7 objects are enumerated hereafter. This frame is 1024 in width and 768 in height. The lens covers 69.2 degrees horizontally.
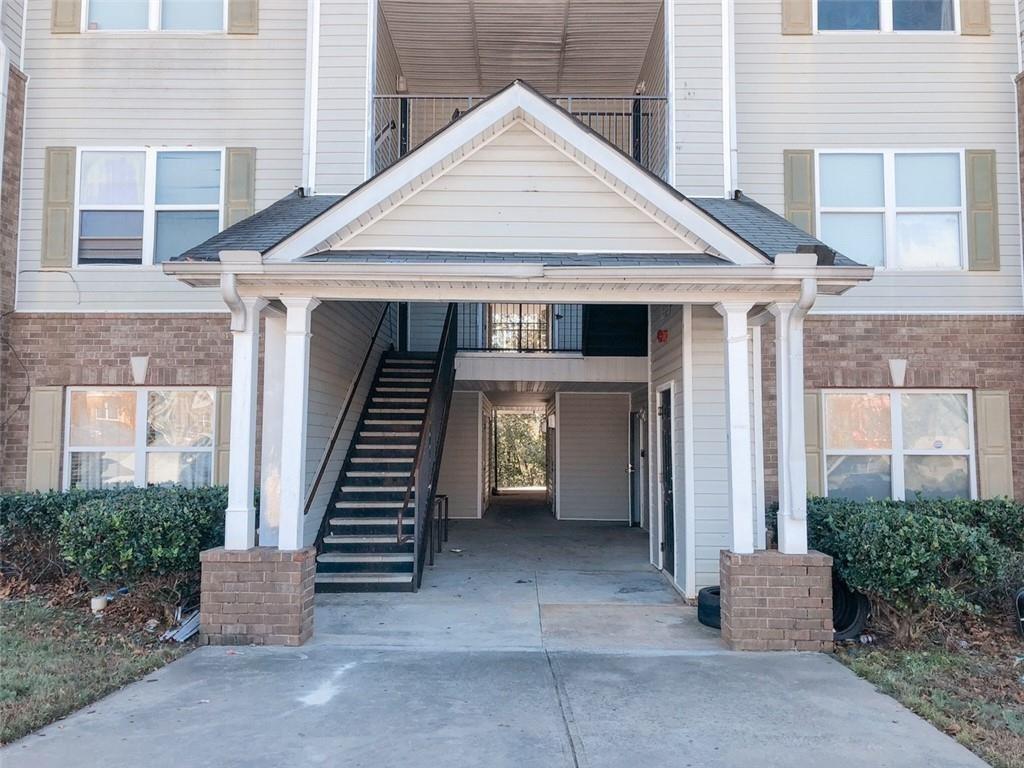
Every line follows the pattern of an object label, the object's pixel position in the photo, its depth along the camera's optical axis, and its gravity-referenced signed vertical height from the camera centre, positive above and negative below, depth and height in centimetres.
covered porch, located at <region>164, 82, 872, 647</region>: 631 +134
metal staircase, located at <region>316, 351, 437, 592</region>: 828 -75
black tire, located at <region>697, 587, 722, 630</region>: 679 -161
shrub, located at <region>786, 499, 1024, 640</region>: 616 -112
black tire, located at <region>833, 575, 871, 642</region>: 655 -161
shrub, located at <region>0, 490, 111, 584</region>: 802 -110
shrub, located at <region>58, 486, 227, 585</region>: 649 -94
